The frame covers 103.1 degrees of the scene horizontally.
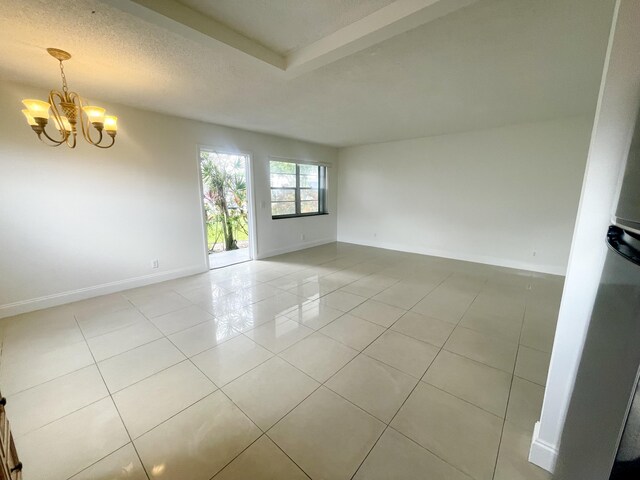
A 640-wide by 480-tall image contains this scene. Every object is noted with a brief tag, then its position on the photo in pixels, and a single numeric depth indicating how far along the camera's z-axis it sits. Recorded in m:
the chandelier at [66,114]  1.90
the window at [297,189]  5.32
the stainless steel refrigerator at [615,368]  0.59
